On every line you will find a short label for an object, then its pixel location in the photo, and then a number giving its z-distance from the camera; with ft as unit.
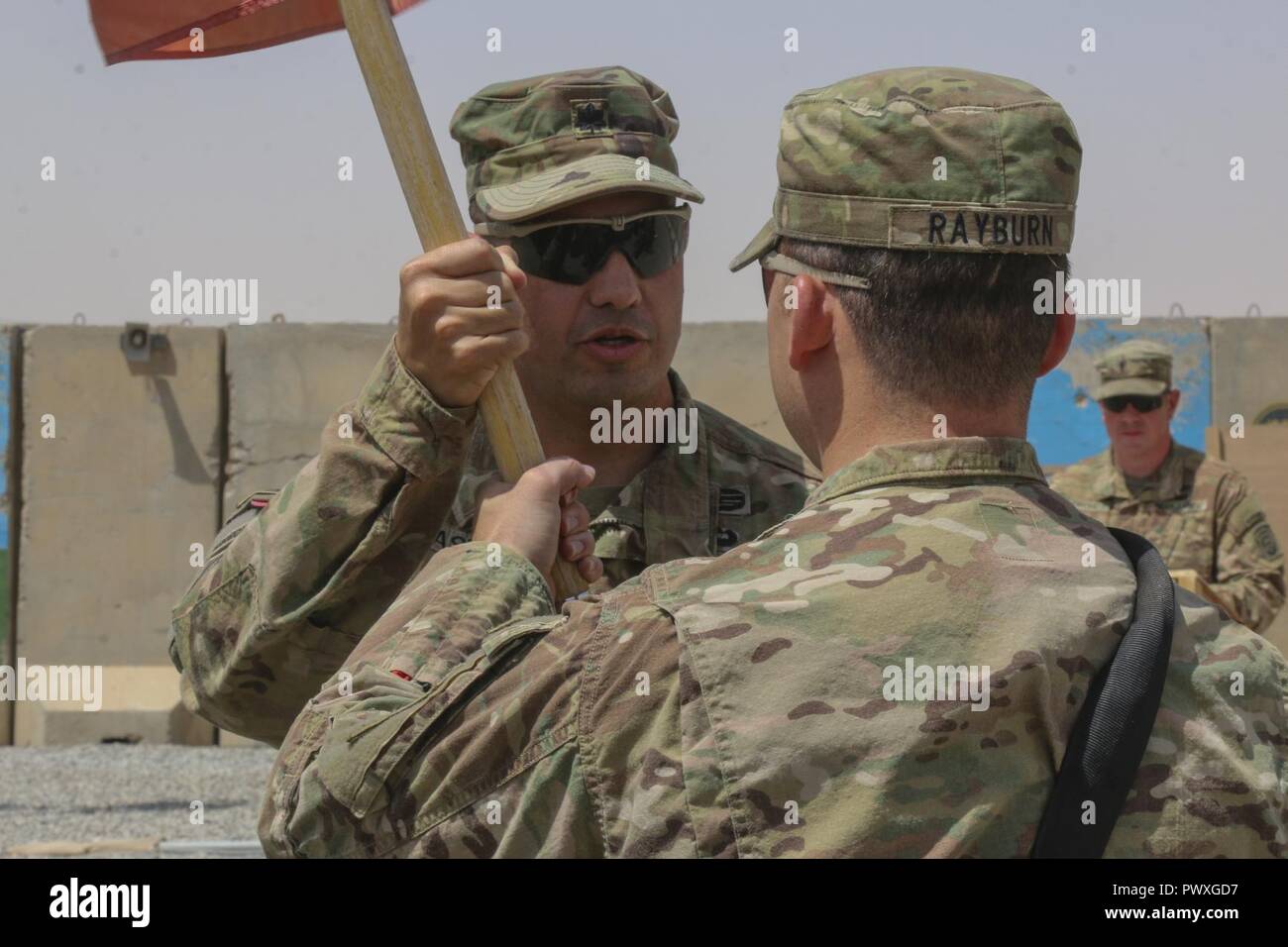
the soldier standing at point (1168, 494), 28.25
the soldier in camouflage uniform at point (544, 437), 8.76
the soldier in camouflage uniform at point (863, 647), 6.03
